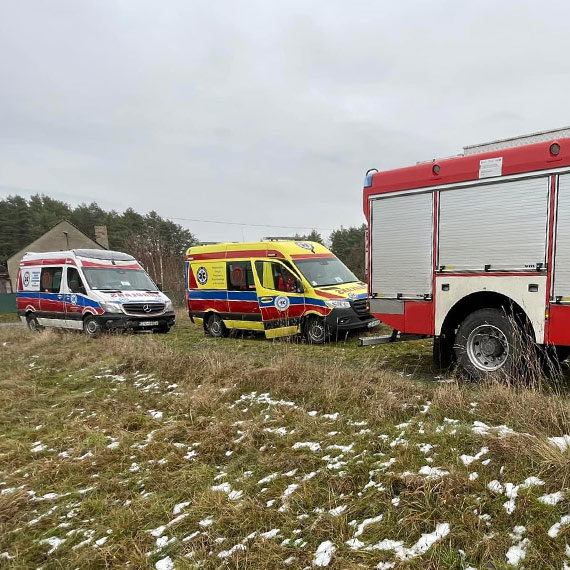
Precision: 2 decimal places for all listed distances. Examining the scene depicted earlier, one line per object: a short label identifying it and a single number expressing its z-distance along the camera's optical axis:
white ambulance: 12.19
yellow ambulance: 9.99
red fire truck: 5.08
